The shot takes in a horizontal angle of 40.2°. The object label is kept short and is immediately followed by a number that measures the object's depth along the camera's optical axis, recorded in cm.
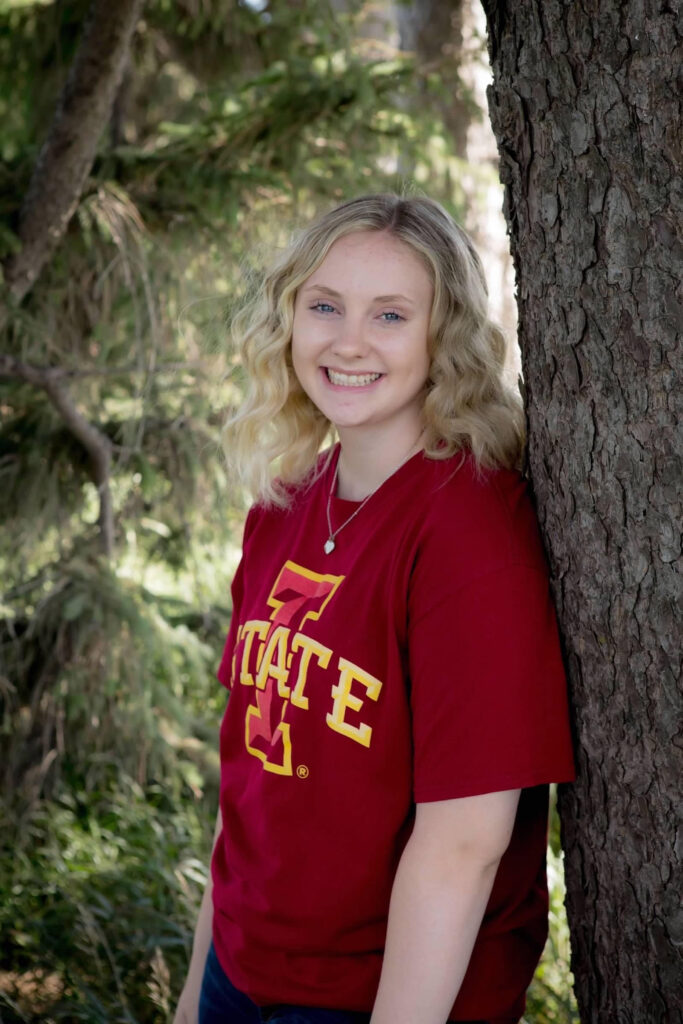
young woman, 150
